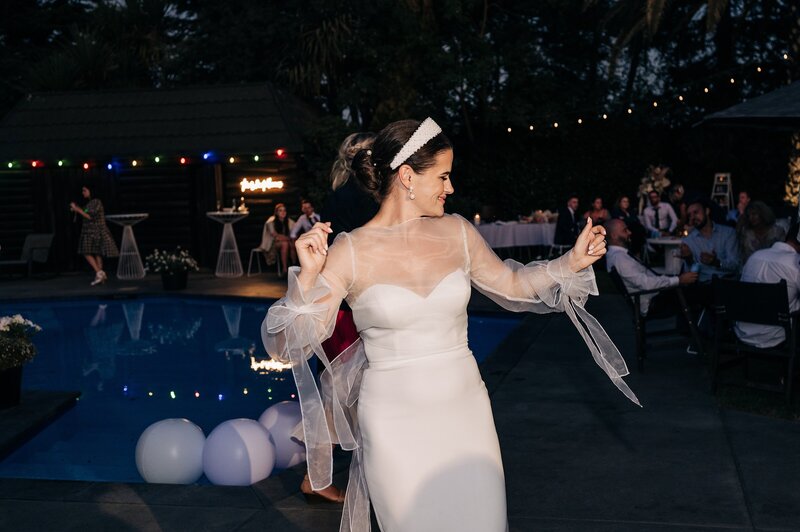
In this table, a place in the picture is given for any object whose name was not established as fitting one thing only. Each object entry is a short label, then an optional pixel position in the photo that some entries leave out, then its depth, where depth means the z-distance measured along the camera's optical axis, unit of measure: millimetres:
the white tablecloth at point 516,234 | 18297
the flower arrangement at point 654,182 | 20219
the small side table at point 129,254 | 18719
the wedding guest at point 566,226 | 17281
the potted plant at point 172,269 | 15672
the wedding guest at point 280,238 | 17781
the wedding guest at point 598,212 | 17562
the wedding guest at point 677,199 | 18528
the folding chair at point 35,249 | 19438
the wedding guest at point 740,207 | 15617
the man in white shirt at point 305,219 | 16344
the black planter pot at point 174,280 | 15712
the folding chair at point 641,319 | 7750
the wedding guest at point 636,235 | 8154
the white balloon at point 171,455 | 5270
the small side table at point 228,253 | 18672
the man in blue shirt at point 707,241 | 8719
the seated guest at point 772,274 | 6613
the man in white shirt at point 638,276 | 7775
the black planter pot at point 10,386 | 6863
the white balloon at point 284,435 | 5438
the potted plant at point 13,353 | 6719
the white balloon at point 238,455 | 5129
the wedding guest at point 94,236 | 17781
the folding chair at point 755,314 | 6258
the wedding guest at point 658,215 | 17094
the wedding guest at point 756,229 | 7863
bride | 2953
